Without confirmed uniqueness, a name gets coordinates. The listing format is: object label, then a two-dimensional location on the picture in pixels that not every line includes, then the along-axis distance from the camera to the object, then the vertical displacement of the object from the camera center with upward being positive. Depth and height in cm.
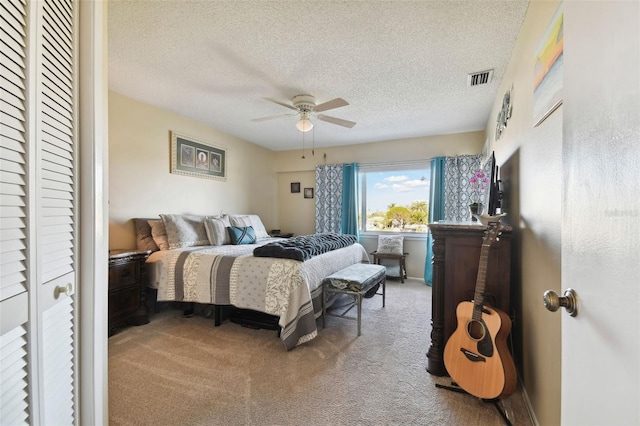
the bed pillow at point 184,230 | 323 -25
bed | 239 -68
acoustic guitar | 157 -81
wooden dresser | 184 -44
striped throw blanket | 260 -38
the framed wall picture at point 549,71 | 121 +67
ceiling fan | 295 +110
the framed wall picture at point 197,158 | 372 +75
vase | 234 +2
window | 489 +22
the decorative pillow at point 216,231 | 355 -29
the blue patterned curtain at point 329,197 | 529 +24
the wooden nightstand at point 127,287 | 258 -76
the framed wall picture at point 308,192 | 566 +36
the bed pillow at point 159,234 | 318 -29
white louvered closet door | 76 -1
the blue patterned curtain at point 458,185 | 438 +41
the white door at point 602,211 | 48 +0
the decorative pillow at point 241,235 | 368 -34
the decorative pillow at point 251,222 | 415 -20
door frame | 109 +2
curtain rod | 476 +84
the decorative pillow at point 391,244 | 468 -59
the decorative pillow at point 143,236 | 318 -31
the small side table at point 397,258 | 456 -79
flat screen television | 207 +13
